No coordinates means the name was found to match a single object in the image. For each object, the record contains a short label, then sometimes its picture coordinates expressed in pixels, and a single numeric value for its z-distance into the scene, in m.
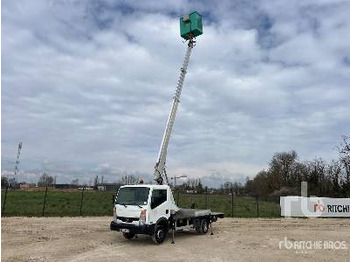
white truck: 15.05
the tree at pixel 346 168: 50.47
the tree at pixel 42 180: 84.72
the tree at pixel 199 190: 50.19
